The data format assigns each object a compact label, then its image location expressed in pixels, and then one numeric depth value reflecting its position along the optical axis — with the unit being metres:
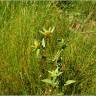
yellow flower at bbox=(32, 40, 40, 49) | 2.06
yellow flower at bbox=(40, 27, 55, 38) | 2.04
